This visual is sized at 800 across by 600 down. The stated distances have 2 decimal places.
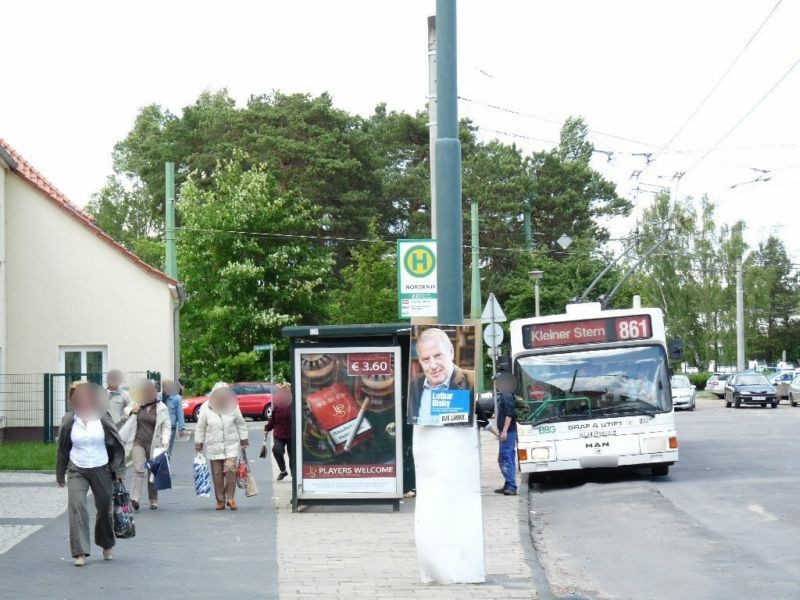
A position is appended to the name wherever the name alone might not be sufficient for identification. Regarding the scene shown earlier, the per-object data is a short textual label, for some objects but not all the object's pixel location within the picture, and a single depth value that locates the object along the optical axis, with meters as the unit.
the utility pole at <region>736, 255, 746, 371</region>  64.12
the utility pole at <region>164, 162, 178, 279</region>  36.81
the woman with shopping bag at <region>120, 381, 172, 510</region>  15.95
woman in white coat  15.64
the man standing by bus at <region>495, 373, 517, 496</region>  17.75
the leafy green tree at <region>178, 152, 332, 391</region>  51.19
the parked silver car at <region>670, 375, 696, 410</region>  48.56
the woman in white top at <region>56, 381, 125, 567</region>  11.20
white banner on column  9.58
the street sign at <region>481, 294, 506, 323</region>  28.59
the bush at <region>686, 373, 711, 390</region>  75.56
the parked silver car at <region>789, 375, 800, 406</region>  53.19
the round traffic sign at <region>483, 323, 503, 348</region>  29.84
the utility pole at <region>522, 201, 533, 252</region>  65.12
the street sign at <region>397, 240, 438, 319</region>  13.54
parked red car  47.81
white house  32.41
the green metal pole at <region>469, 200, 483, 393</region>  44.25
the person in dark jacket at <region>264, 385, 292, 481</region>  18.91
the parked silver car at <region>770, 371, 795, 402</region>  59.00
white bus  19.06
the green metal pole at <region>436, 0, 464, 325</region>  10.09
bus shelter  15.43
